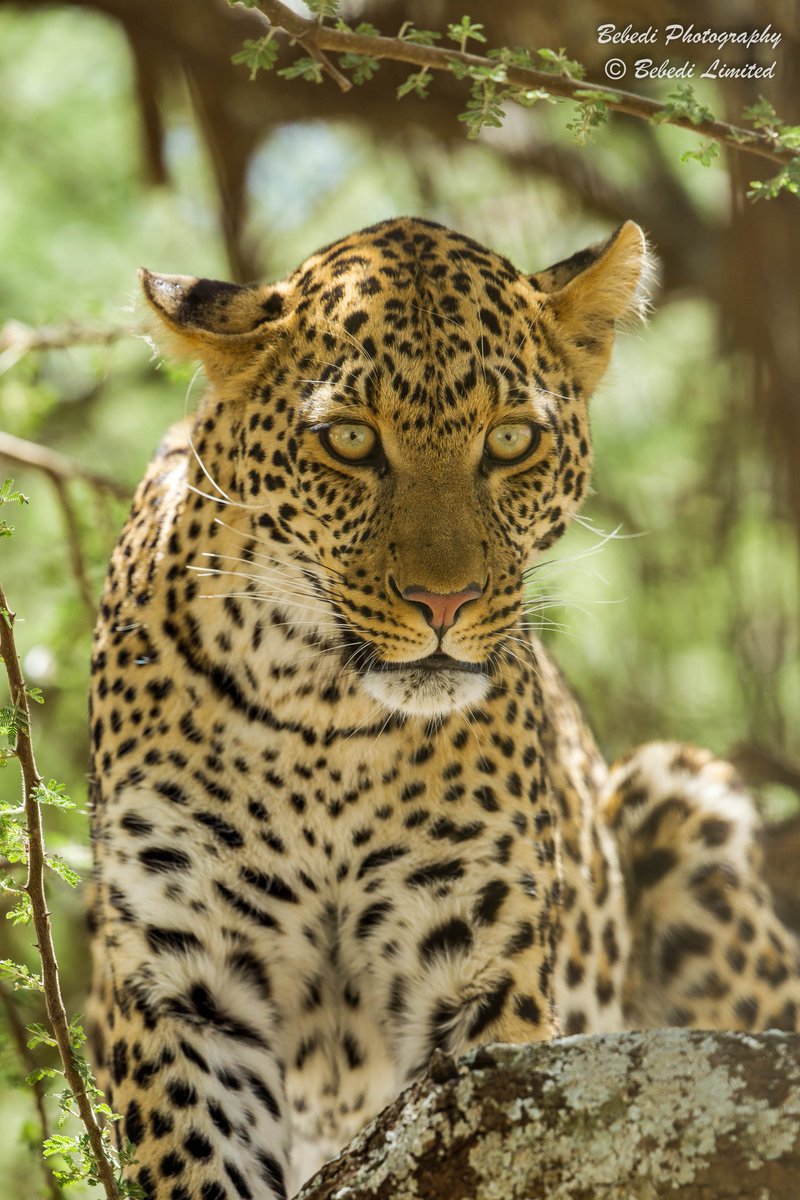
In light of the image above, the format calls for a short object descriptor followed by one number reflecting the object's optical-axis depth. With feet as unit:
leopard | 34.37
